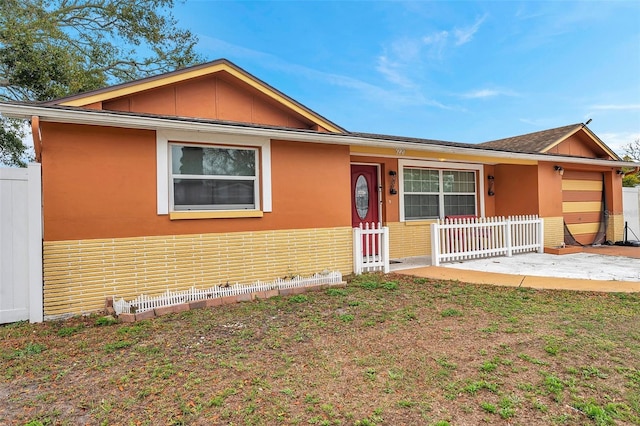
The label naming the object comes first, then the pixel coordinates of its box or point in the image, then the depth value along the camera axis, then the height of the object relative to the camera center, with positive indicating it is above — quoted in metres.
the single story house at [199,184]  5.18 +0.60
